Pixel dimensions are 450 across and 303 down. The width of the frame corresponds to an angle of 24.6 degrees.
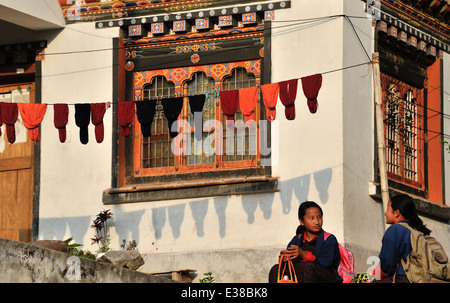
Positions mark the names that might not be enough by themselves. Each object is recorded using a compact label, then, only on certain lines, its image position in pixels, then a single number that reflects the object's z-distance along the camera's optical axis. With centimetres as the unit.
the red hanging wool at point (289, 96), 1722
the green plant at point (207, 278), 1786
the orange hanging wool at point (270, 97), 1741
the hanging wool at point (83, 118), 1847
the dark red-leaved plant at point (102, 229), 1909
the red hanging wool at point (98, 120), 1847
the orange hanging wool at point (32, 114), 1855
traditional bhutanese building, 1806
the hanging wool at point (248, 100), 1764
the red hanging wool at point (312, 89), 1712
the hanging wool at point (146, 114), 1811
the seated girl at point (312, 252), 1090
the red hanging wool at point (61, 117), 1858
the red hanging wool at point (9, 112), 1853
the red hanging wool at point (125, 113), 1841
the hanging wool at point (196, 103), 1798
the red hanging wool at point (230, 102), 1773
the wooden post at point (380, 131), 1766
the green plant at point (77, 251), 1808
